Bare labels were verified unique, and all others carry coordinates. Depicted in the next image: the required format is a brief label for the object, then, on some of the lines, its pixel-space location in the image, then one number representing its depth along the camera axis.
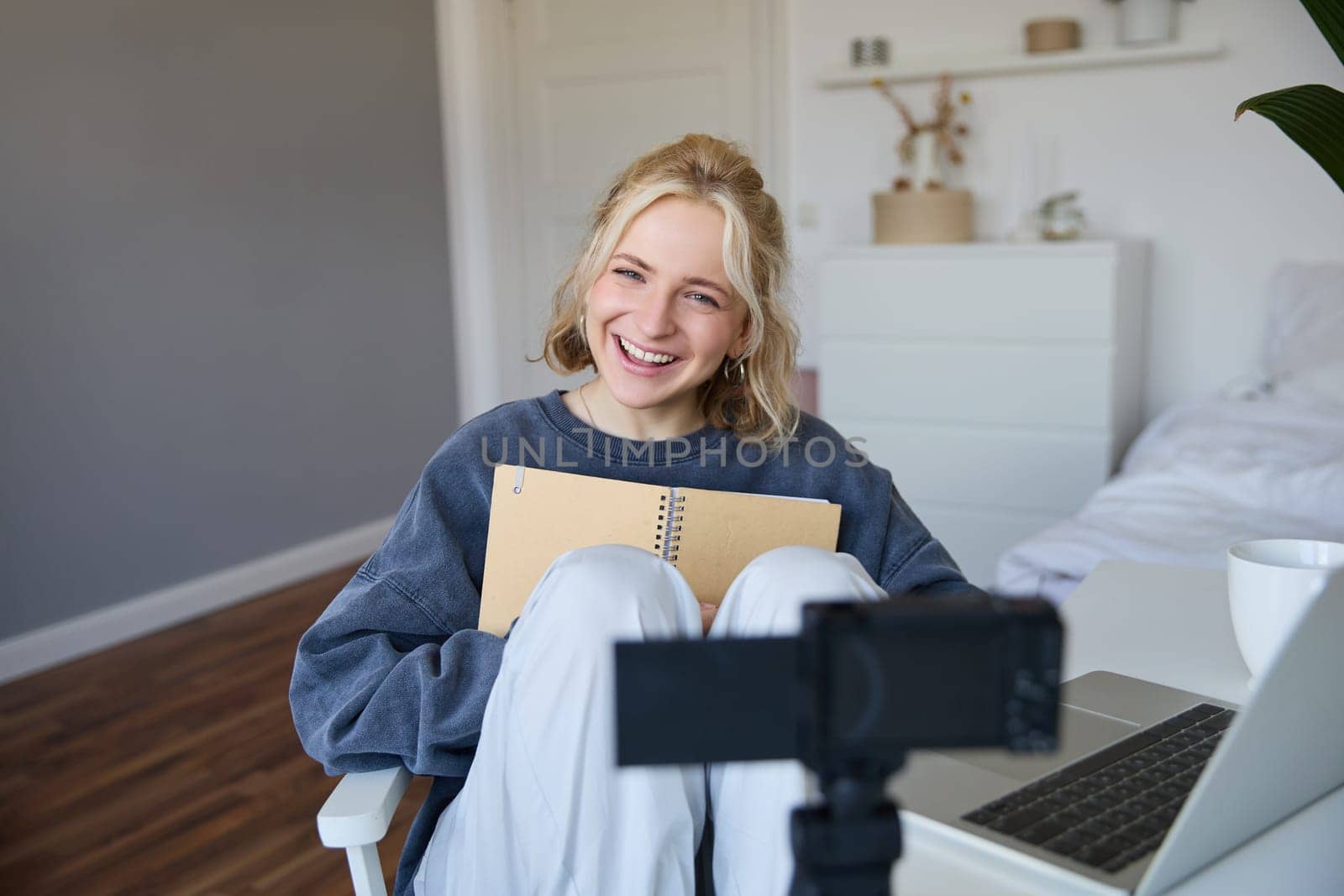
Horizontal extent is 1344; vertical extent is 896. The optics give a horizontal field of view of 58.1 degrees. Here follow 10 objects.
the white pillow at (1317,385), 2.70
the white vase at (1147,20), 3.12
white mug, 0.89
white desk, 0.65
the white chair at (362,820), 0.87
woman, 0.80
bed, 1.97
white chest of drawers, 2.98
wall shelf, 3.14
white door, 3.89
